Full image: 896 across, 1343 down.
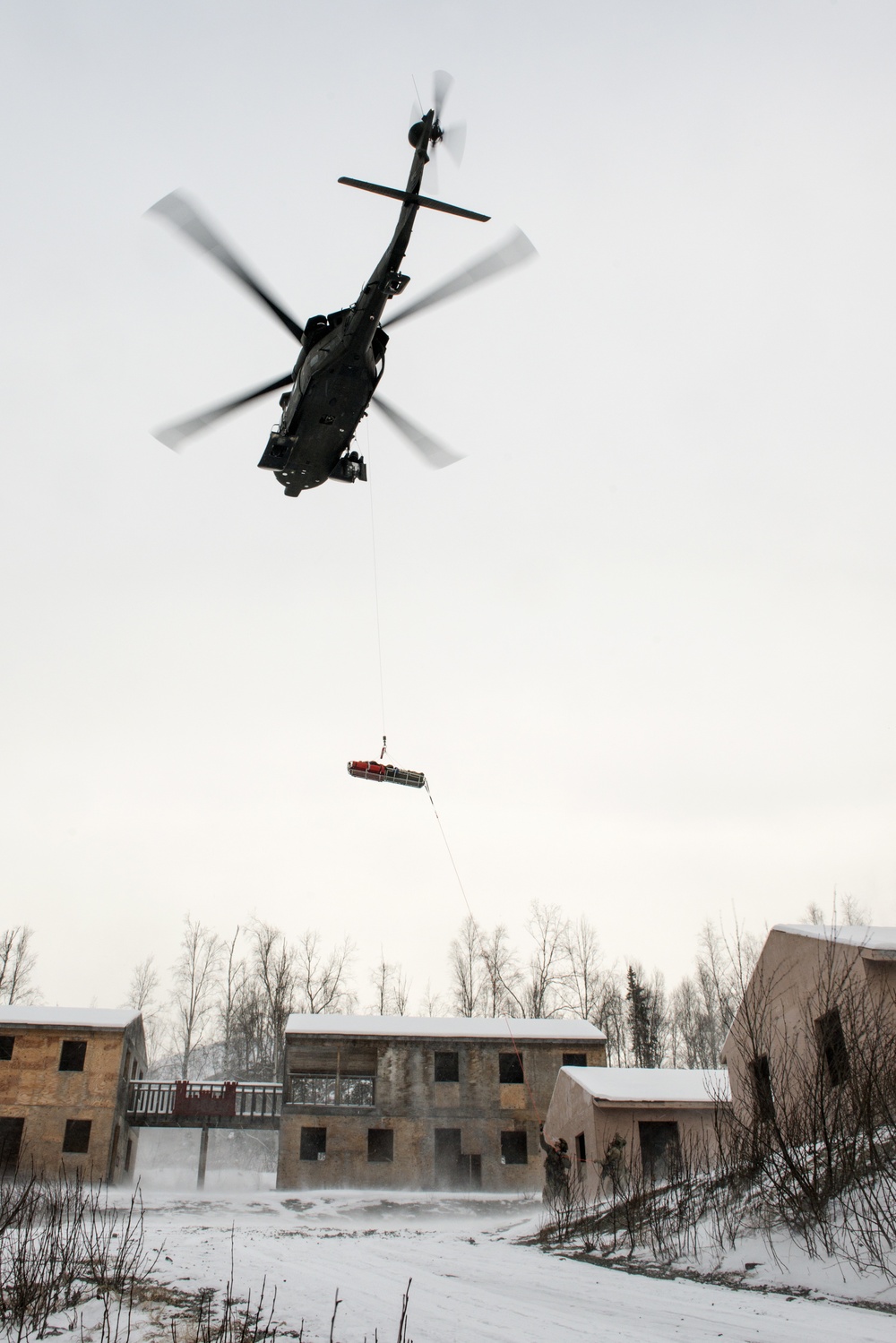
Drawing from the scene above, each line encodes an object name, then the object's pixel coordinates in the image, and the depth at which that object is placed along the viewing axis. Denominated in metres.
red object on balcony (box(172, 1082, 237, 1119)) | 26.97
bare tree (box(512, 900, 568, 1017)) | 46.88
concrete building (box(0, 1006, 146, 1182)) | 25.23
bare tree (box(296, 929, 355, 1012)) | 48.06
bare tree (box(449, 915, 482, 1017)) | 48.22
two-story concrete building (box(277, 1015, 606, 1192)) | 27.25
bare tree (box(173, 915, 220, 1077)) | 47.53
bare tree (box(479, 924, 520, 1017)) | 48.16
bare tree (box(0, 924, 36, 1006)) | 46.03
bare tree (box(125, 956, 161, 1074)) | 55.06
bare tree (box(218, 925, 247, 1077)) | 48.91
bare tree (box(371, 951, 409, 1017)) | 52.69
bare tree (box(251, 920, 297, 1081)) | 46.41
